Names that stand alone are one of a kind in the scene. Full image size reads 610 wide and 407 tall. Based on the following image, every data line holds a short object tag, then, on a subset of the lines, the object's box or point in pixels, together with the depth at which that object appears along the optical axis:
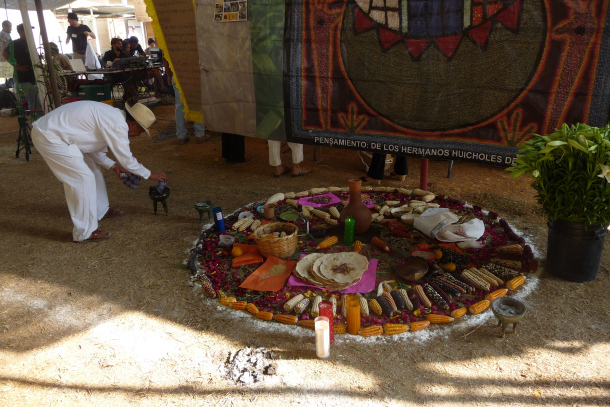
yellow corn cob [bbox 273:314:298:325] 3.36
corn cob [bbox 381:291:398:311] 3.48
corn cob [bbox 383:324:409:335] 3.23
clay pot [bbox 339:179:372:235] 4.49
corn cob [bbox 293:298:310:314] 3.46
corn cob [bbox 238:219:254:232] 4.87
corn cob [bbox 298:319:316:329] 3.34
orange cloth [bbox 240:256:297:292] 3.82
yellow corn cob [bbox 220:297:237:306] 3.62
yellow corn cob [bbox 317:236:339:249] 4.44
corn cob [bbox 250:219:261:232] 4.85
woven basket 4.13
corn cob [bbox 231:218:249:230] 4.90
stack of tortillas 3.73
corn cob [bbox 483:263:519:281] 3.80
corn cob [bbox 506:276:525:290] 3.66
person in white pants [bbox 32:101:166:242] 4.50
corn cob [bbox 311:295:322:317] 3.41
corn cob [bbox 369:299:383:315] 3.42
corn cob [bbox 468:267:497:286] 3.72
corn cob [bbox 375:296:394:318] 3.39
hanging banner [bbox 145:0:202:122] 5.30
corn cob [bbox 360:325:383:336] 3.22
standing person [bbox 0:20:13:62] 10.74
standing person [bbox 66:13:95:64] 12.19
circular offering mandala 3.47
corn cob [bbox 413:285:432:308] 3.48
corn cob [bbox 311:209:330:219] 5.05
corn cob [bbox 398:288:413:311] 3.48
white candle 2.94
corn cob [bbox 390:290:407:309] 3.50
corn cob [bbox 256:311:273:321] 3.43
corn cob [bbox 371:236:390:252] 4.33
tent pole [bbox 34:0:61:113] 6.24
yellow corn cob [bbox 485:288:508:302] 3.54
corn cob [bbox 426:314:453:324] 3.31
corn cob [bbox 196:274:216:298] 3.75
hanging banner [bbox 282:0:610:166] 3.59
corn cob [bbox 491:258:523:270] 3.91
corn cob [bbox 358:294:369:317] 3.40
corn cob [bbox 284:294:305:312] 3.49
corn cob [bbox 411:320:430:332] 3.26
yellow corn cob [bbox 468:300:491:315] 3.41
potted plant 3.30
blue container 4.78
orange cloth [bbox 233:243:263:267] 4.22
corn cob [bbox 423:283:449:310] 3.45
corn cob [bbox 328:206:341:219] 5.05
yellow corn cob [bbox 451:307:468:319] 3.37
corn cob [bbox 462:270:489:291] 3.65
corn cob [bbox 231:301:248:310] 3.56
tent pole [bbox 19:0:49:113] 8.49
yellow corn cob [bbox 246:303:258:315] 3.49
